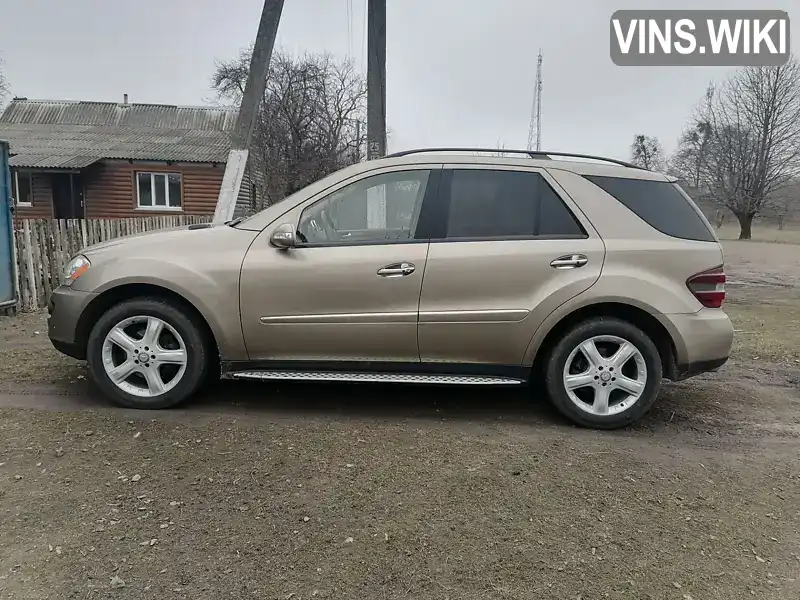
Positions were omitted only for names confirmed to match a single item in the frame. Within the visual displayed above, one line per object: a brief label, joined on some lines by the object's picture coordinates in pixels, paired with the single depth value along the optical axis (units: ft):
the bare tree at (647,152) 175.73
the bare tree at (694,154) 146.00
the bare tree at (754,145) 129.18
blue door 23.02
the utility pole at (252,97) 38.65
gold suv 12.16
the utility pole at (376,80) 37.68
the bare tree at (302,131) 84.43
